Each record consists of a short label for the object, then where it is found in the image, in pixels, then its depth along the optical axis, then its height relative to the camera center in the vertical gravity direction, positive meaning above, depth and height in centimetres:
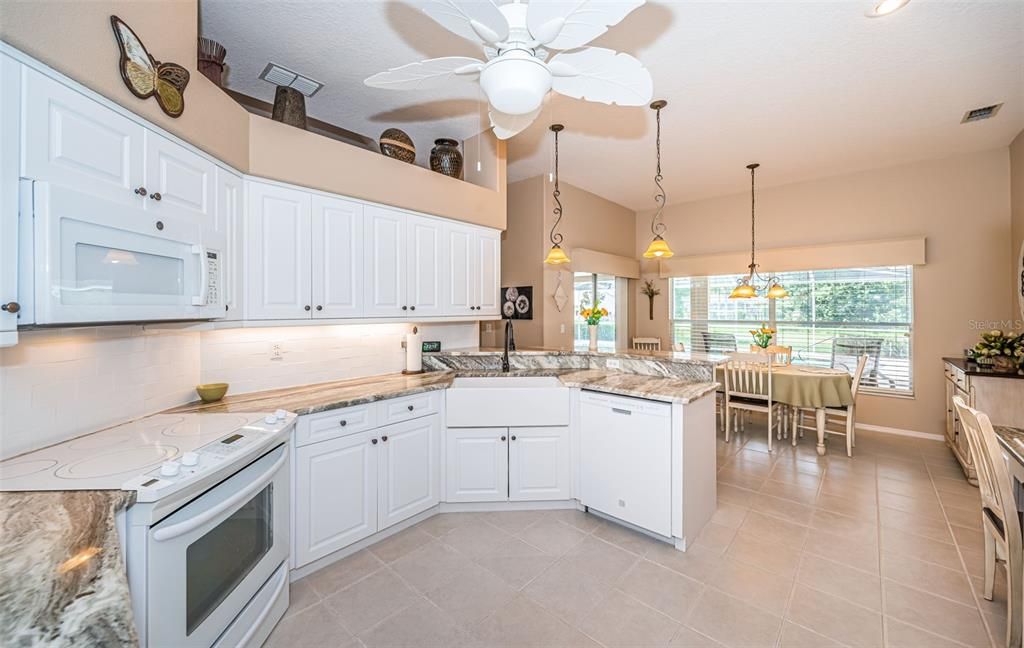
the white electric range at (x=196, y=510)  124 -65
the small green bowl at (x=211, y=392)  227 -39
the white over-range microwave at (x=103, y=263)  121 +21
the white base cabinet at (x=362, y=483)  216 -95
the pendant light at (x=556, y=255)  357 +61
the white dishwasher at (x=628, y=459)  243 -87
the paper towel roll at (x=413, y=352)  327 -24
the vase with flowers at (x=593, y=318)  371 +3
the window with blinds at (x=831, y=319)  466 +2
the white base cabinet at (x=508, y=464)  283 -99
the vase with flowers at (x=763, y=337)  449 -18
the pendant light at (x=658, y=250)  351 +62
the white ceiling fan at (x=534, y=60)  129 +95
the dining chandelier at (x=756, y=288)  435 +39
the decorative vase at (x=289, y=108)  251 +133
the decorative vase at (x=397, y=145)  298 +130
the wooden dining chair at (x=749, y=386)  411 -67
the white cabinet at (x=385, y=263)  282 +42
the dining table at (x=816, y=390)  388 -67
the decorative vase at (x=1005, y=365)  320 -36
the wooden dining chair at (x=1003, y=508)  162 -77
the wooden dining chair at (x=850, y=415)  391 -92
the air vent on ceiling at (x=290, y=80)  263 +162
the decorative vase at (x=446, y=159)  329 +132
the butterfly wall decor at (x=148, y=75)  149 +98
